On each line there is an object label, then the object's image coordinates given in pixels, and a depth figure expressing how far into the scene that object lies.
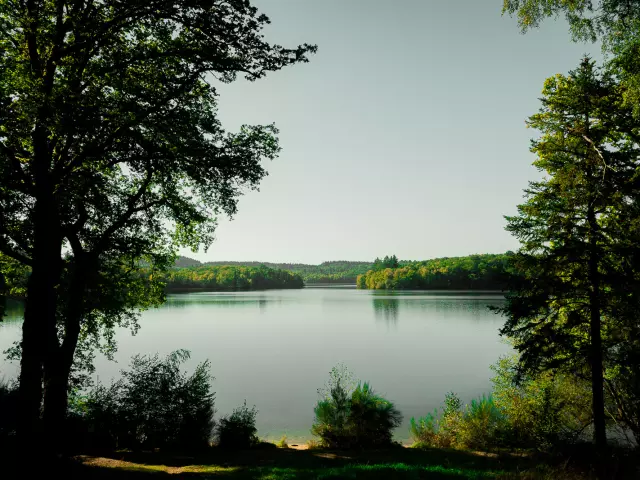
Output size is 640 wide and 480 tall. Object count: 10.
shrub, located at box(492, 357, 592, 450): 14.09
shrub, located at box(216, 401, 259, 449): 12.85
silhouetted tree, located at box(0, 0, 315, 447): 7.49
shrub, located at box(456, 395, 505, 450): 14.00
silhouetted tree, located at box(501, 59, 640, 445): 11.31
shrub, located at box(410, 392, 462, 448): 14.45
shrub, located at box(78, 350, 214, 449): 11.84
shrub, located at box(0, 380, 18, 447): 8.70
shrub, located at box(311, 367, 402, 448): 13.31
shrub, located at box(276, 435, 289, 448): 13.95
